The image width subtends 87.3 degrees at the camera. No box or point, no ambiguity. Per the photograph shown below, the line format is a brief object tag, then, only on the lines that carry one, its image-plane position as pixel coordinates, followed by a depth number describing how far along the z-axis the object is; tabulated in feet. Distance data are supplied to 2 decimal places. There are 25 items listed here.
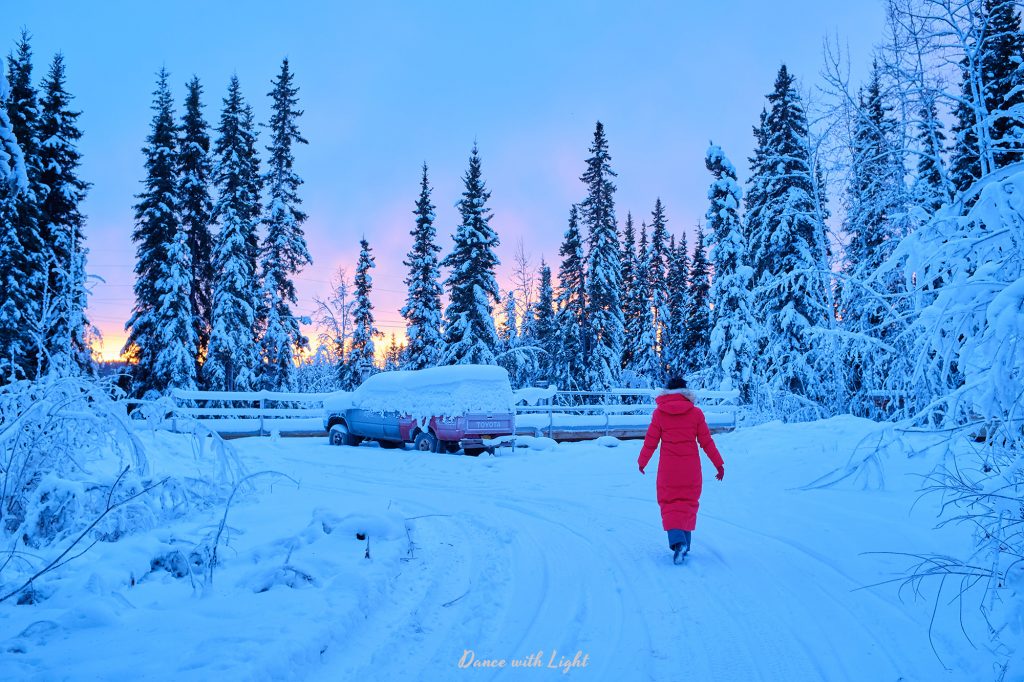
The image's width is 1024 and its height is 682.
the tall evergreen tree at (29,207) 57.57
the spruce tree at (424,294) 98.02
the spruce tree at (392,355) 225.87
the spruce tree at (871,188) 36.19
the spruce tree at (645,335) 133.08
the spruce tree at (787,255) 68.18
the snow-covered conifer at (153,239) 75.10
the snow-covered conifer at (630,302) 137.90
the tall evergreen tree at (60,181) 63.51
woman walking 16.39
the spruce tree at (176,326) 72.74
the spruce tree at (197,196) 81.87
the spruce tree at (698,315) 109.91
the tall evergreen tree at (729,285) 82.53
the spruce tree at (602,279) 101.24
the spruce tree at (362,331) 112.68
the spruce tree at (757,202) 77.05
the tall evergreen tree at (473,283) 91.40
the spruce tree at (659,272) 140.36
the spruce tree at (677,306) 118.99
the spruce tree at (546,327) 128.02
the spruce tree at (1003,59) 27.67
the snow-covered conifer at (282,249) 88.63
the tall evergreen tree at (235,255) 78.33
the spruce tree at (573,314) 102.78
